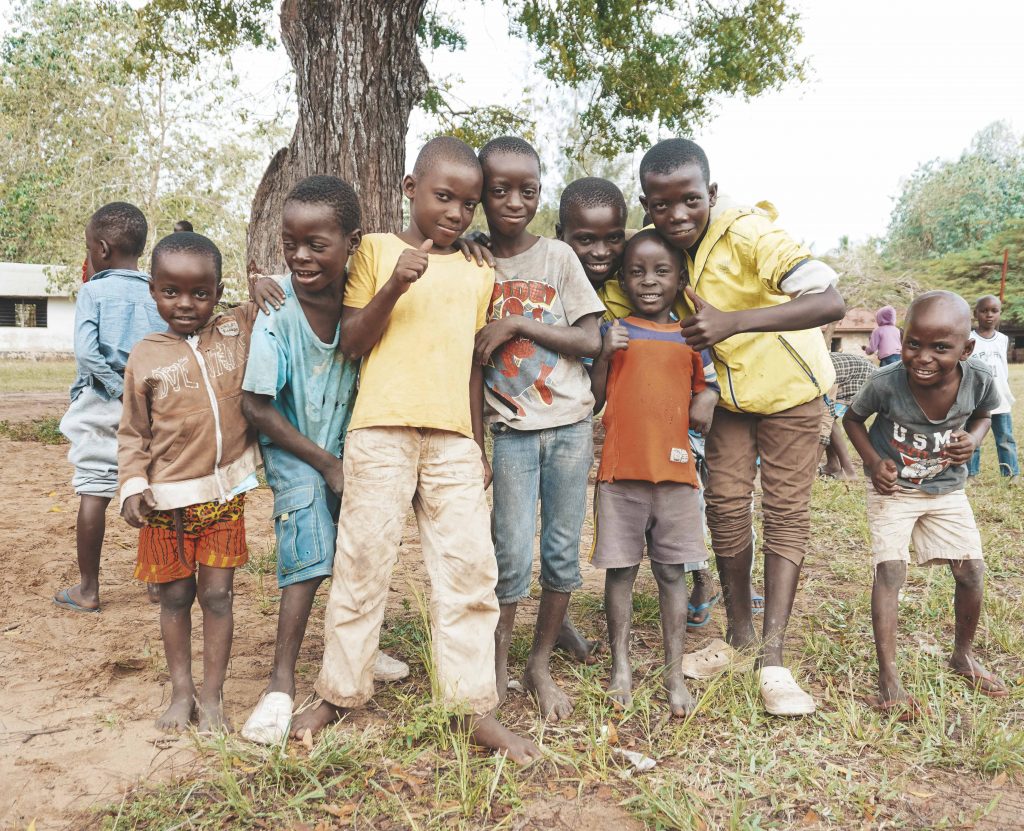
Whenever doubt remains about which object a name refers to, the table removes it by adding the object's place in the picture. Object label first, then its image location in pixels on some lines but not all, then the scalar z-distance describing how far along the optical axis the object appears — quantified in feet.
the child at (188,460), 8.06
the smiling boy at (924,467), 8.98
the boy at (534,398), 8.62
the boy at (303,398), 7.95
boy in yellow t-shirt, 7.89
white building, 75.10
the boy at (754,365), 8.61
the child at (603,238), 9.27
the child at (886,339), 30.40
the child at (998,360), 22.68
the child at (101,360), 11.59
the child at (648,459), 8.98
